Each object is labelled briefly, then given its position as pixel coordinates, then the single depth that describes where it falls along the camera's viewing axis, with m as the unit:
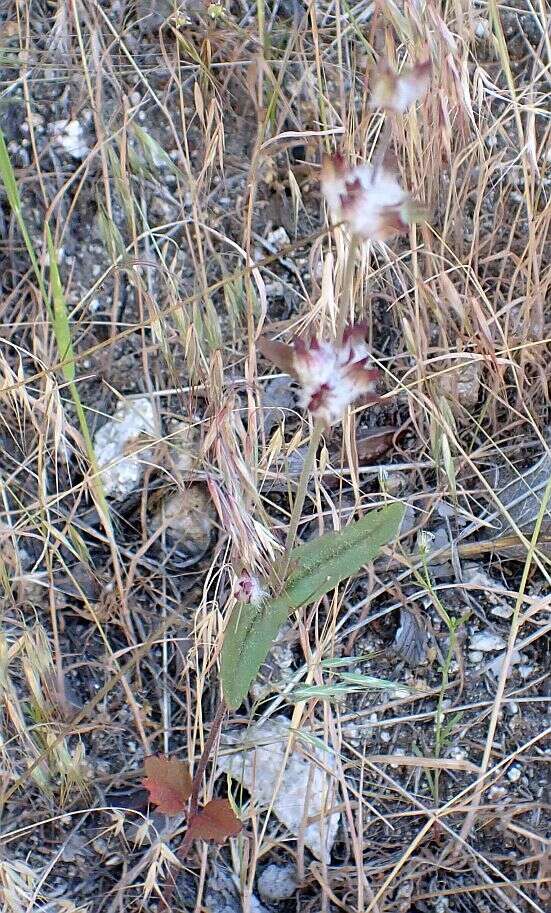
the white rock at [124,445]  0.78
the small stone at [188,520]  0.78
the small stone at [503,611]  0.77
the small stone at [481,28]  0.80
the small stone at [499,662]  0.76
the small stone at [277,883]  0.73
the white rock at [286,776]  0.74
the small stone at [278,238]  0.80
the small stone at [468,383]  0.79
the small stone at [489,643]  0.76
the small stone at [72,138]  0.80
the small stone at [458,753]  0.75
